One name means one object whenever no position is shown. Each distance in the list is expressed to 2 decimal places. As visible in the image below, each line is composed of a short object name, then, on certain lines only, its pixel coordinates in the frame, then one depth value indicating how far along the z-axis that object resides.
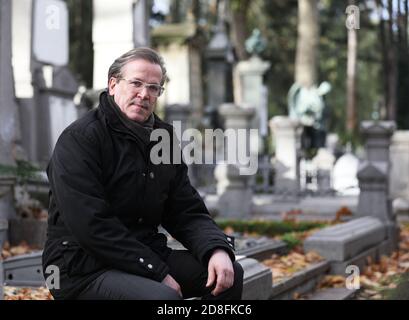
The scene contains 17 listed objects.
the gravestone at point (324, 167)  18.41
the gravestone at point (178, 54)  25.00
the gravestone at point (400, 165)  19.31
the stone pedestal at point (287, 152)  17.97
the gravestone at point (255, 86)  27.39
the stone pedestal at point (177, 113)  16.92
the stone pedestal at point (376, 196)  12.24
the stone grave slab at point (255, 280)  5.61
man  3.57
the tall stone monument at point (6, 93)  9.27
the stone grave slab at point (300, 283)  6.69
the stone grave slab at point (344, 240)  8.46
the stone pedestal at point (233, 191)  13.46
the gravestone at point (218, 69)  28.27
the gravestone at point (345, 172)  21.39
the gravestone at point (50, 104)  14.51
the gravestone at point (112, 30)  13.95
